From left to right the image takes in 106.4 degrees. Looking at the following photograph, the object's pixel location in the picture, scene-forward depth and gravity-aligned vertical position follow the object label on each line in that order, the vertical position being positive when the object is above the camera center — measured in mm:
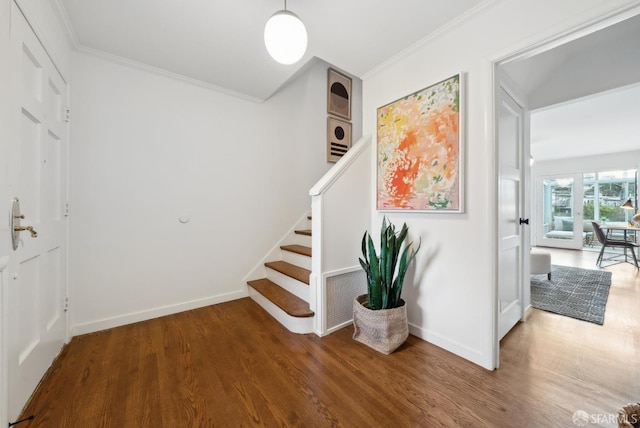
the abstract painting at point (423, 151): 1563 +453
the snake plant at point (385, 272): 1710 -428
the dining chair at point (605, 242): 4142 -512
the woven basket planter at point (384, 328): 1646 -808
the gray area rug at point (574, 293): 2303 -939
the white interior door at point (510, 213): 1771 +2
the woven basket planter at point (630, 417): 829 -720
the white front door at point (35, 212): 1065 +2
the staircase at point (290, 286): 1923 -758
